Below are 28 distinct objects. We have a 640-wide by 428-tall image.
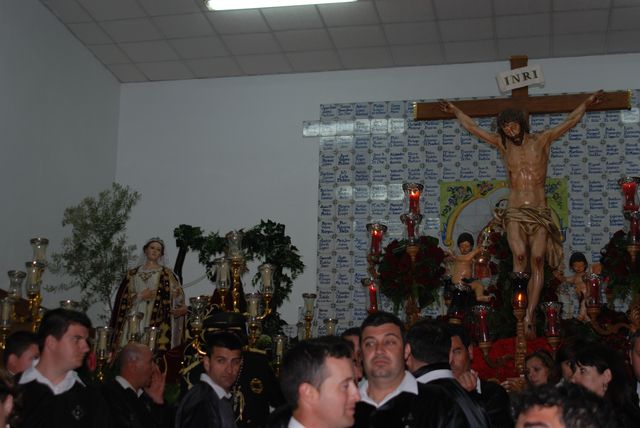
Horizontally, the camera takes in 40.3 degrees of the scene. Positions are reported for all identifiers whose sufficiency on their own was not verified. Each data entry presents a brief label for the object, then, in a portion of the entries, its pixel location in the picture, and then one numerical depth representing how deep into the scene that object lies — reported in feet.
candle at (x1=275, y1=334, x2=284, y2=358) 21.68
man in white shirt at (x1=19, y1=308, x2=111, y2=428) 13.78
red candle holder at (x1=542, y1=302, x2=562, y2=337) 22.81
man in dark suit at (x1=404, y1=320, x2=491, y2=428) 12.56
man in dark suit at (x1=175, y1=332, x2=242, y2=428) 15.19
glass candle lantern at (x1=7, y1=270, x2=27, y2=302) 23.00
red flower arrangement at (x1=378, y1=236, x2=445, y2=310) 25.71
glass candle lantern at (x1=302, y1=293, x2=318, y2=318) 23.98
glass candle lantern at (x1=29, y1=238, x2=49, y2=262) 23.25
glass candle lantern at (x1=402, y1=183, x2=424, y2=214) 25.30
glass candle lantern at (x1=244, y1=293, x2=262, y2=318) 22.58
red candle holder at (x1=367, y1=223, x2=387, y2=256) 25.32
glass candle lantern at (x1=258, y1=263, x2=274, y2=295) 23.68
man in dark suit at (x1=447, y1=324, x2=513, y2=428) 15.30
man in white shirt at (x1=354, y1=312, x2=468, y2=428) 12.22
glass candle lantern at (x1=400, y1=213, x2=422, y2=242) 24.88
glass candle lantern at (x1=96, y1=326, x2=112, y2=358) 22.08
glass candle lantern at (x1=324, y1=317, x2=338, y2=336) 24.49
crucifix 29.40
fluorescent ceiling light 36.55
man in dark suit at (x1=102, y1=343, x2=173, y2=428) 16.83
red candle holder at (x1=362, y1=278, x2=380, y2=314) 25.04
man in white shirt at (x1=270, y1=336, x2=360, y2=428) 9.87
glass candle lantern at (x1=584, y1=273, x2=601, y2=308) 23.15
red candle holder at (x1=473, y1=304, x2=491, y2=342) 22.53
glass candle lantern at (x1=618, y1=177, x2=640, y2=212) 25.22
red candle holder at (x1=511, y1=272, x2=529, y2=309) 23.53
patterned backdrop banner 38.34
